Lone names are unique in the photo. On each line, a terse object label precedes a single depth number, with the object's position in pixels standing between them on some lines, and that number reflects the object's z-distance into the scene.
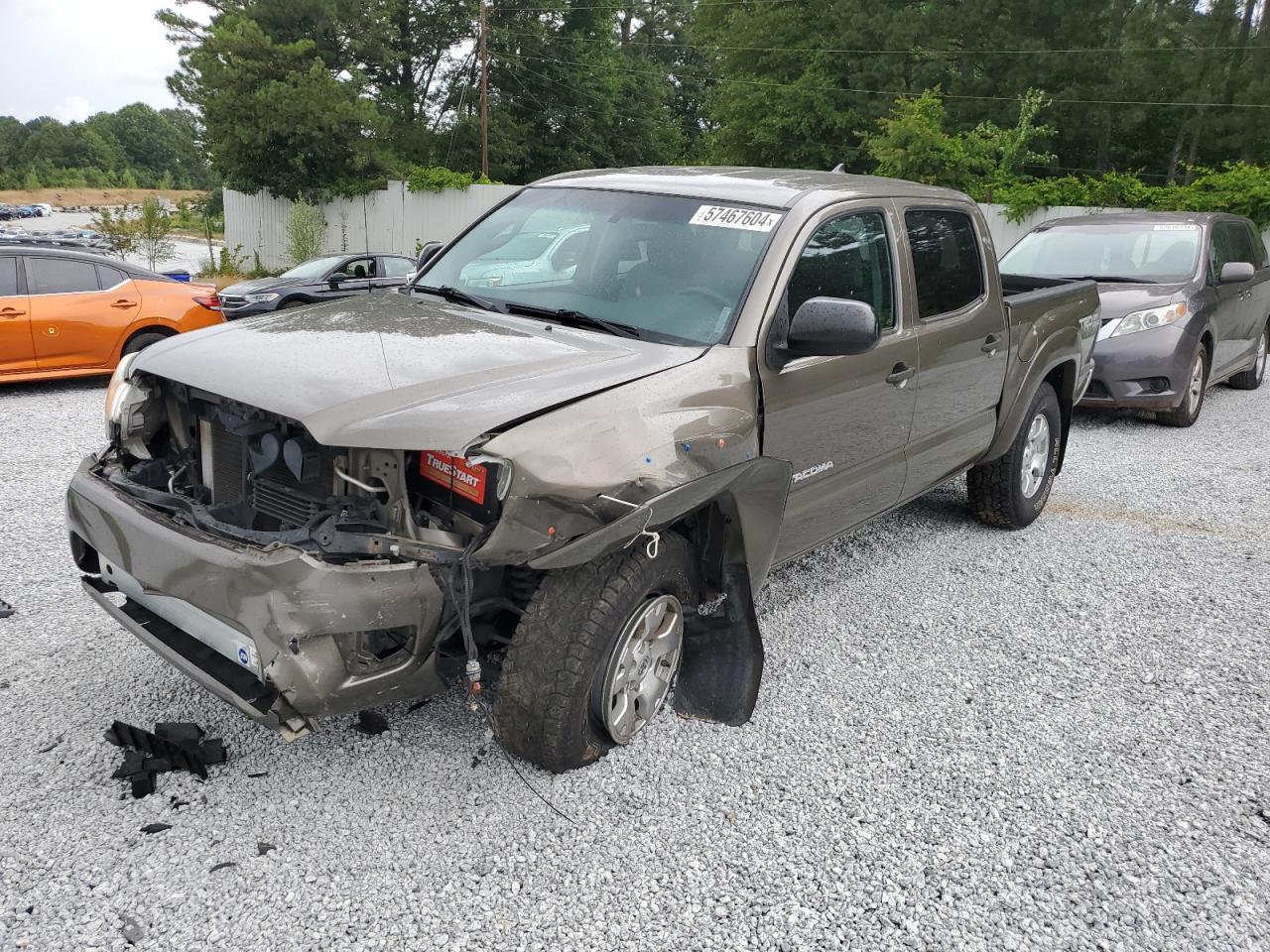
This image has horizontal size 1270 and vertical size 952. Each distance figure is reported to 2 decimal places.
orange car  8.81
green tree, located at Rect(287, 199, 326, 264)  26.31
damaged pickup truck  2.65
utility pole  30.72
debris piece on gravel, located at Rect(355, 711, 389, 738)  3.36
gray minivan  8.42
